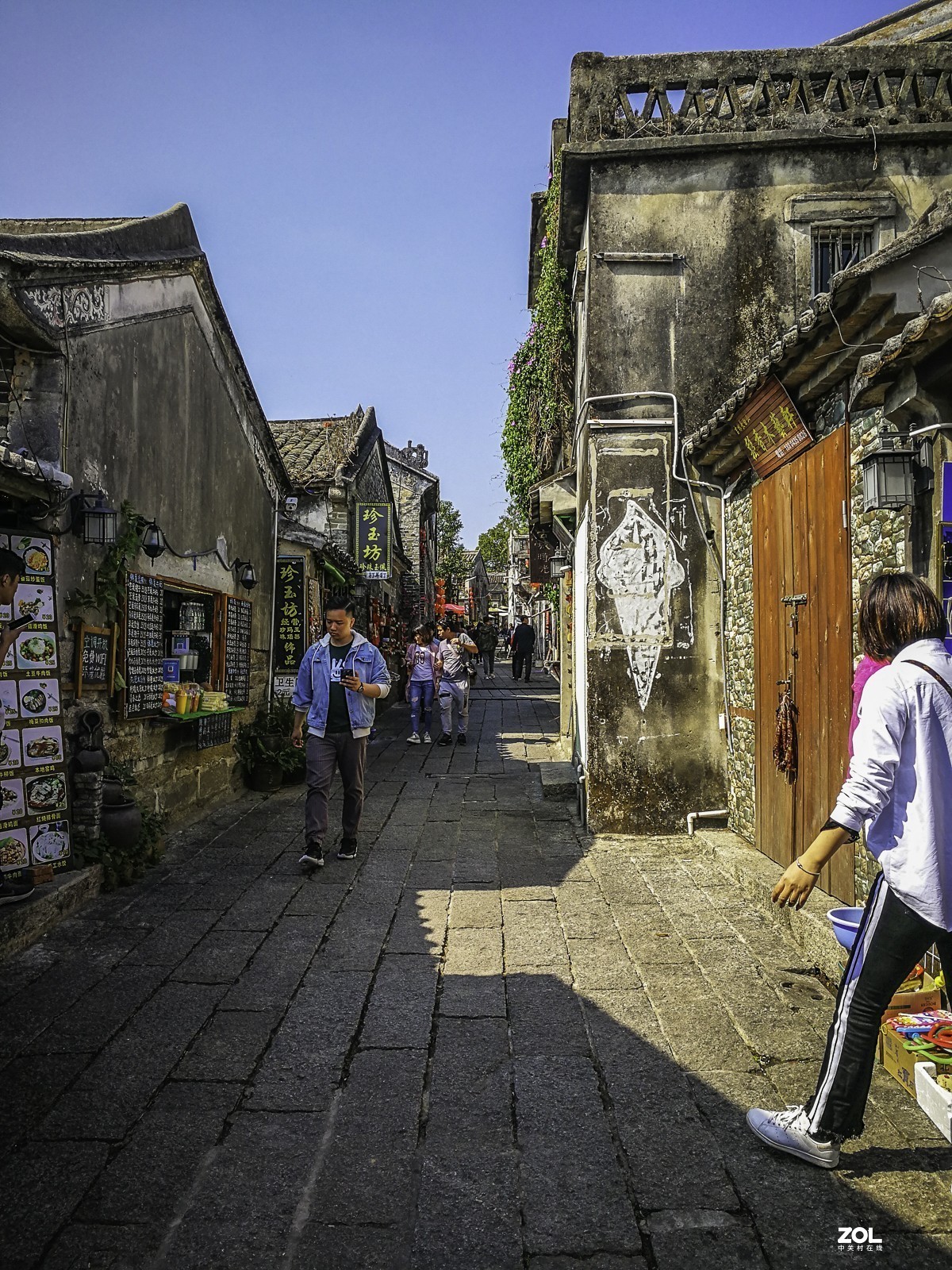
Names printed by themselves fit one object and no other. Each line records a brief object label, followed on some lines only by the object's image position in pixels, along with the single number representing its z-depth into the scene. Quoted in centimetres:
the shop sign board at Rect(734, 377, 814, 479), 578
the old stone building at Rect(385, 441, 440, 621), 3272
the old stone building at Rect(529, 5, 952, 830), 798
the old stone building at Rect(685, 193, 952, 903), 420
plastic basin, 357
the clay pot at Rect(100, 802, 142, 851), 629
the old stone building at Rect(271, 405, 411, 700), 1226
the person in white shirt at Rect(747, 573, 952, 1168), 269
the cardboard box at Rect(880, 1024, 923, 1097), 326
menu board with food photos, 547
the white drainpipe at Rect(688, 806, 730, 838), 793
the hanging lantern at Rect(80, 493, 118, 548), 625
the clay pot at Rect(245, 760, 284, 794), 1027
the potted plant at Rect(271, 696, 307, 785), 1046
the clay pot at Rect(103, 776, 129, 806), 642
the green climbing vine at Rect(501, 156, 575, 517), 1102
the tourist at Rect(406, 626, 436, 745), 1412
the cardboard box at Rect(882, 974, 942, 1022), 357
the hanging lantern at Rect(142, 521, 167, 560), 730
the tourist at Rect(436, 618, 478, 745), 1377
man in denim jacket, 670
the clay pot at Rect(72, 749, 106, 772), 605
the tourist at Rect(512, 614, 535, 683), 2627
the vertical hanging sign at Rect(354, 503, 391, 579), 1756
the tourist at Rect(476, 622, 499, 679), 2878
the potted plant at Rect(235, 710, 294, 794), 1023
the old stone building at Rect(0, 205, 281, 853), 589
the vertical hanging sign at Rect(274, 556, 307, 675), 1193
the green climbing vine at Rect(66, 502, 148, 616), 629
